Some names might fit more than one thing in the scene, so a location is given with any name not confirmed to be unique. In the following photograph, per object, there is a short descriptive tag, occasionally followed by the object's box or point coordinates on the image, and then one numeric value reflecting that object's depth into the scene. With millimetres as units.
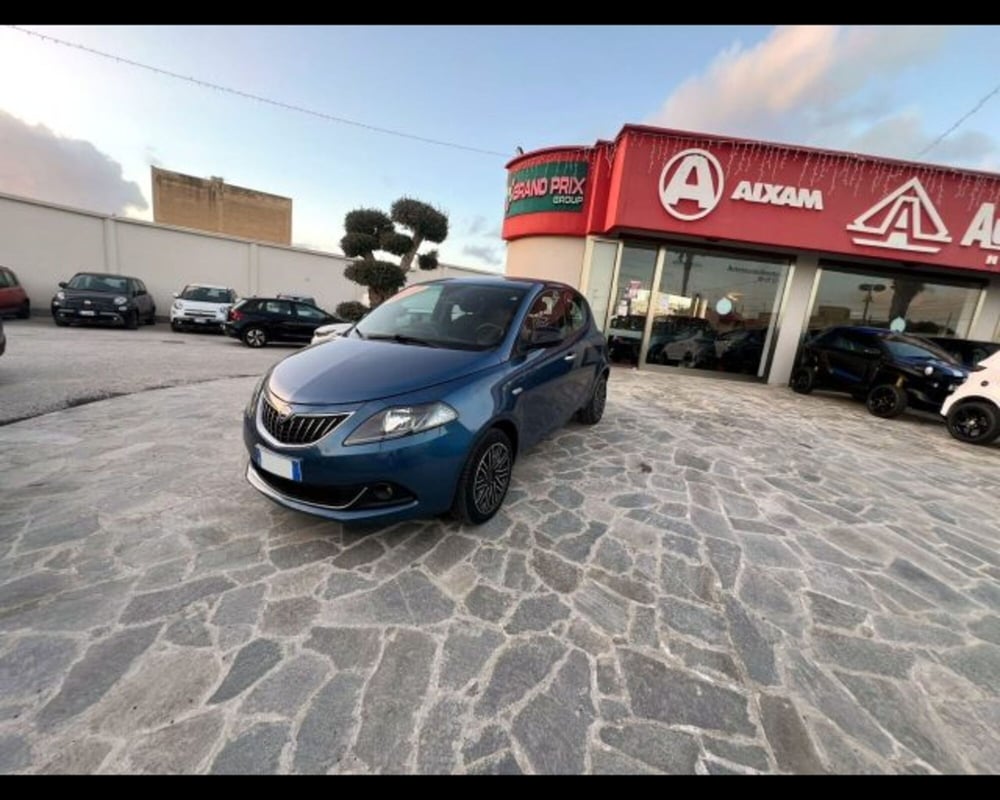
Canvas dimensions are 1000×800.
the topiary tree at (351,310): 15211
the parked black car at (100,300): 10984
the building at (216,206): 31469
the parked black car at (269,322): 10703
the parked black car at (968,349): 8219
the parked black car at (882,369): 6891
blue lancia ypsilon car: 2244
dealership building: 8398
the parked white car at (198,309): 12336
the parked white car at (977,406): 6004
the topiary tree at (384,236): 13297
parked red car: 10578
